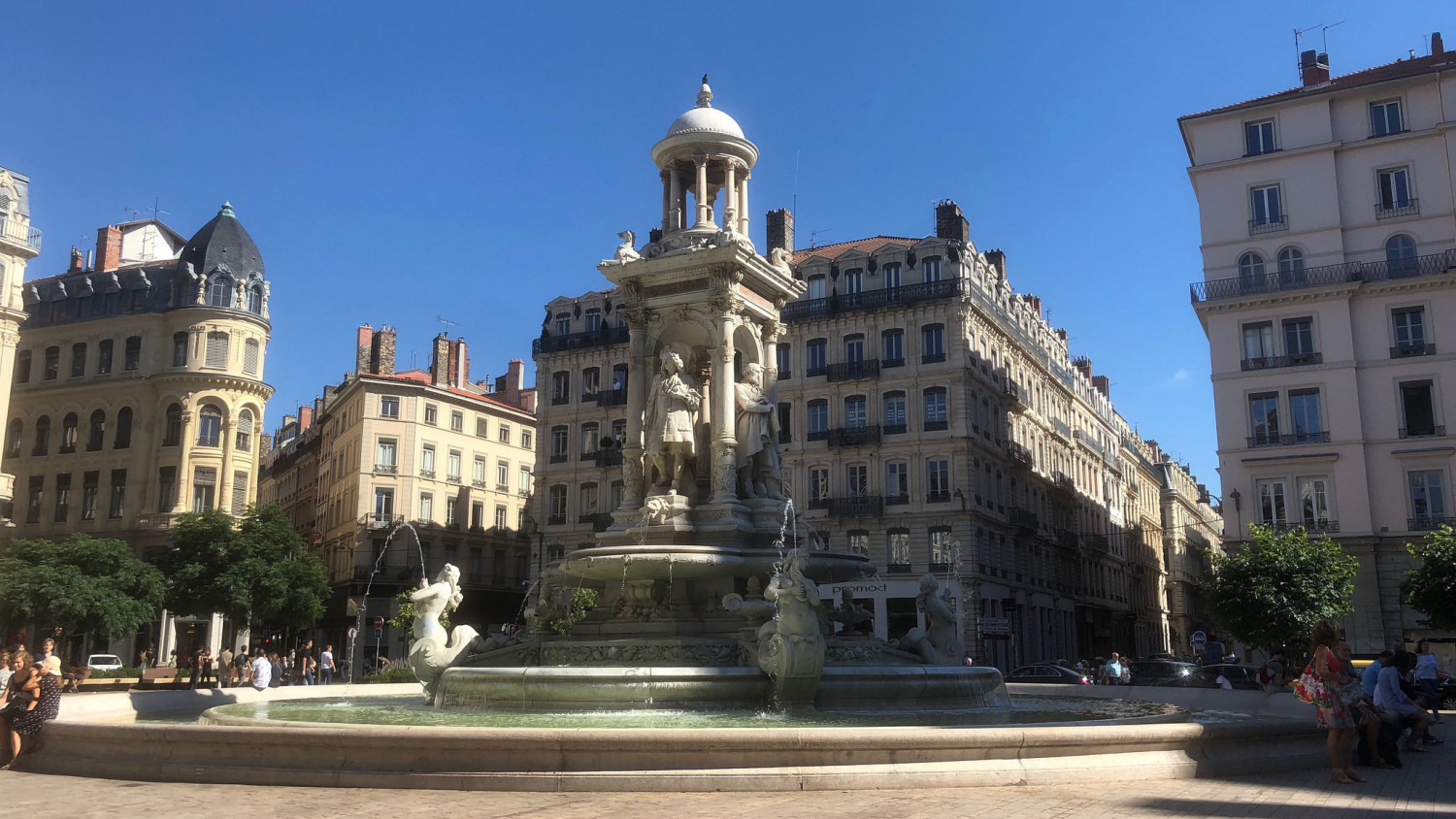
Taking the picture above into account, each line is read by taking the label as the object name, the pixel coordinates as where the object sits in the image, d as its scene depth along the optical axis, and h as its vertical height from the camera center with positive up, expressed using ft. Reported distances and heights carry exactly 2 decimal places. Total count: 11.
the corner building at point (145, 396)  189.26 +37.68
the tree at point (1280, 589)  127.44 +4.47
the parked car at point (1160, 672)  99.91 -3.45
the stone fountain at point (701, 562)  42.78 +2.92
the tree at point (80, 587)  133.69 +5.07
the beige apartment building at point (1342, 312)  146.00 +39.89
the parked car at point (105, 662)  161.87 -4.03
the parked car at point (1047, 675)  102.68 -3.88
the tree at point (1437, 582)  113.80 +4.53
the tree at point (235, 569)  157.58 +8.20
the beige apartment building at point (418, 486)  204.95 +26.15
